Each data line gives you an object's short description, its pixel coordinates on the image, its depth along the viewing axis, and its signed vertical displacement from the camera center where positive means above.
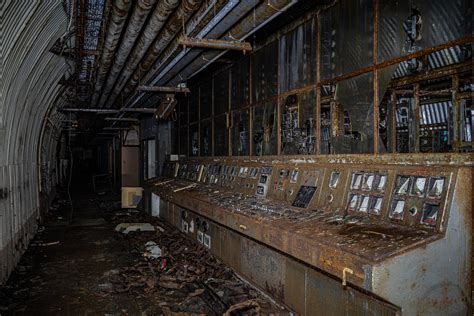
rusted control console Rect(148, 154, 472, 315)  2.28 -0.59
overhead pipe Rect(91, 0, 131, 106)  4.15 +1.49
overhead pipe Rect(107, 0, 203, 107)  3.89 +1.39
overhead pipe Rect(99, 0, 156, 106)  4.07 +1.46
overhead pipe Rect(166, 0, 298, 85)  3.38 +1.22
